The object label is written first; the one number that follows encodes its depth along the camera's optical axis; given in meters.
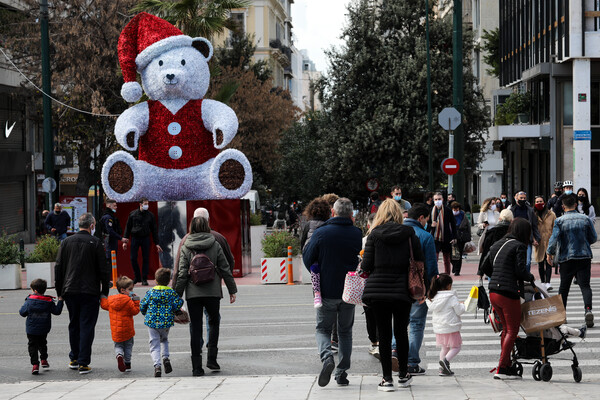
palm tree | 31.98
